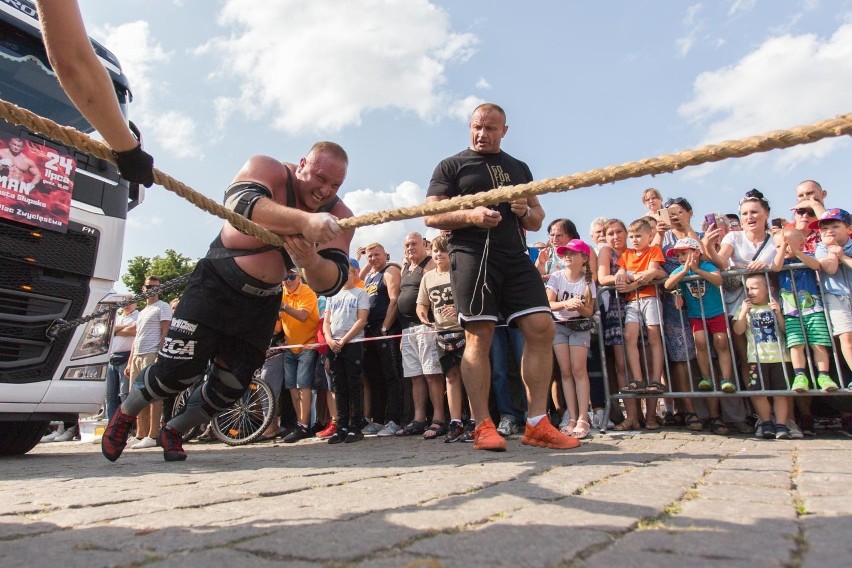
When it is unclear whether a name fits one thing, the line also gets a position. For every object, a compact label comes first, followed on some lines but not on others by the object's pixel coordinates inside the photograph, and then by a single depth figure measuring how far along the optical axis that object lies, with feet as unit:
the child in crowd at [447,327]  18.35
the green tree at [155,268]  115.85
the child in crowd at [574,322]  17.94
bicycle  22.41
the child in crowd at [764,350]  15.93
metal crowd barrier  15.56
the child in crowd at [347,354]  19.88
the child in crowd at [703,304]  17.16
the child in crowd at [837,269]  15.40
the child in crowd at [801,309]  15.65
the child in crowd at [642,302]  18.02
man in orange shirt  22.67
